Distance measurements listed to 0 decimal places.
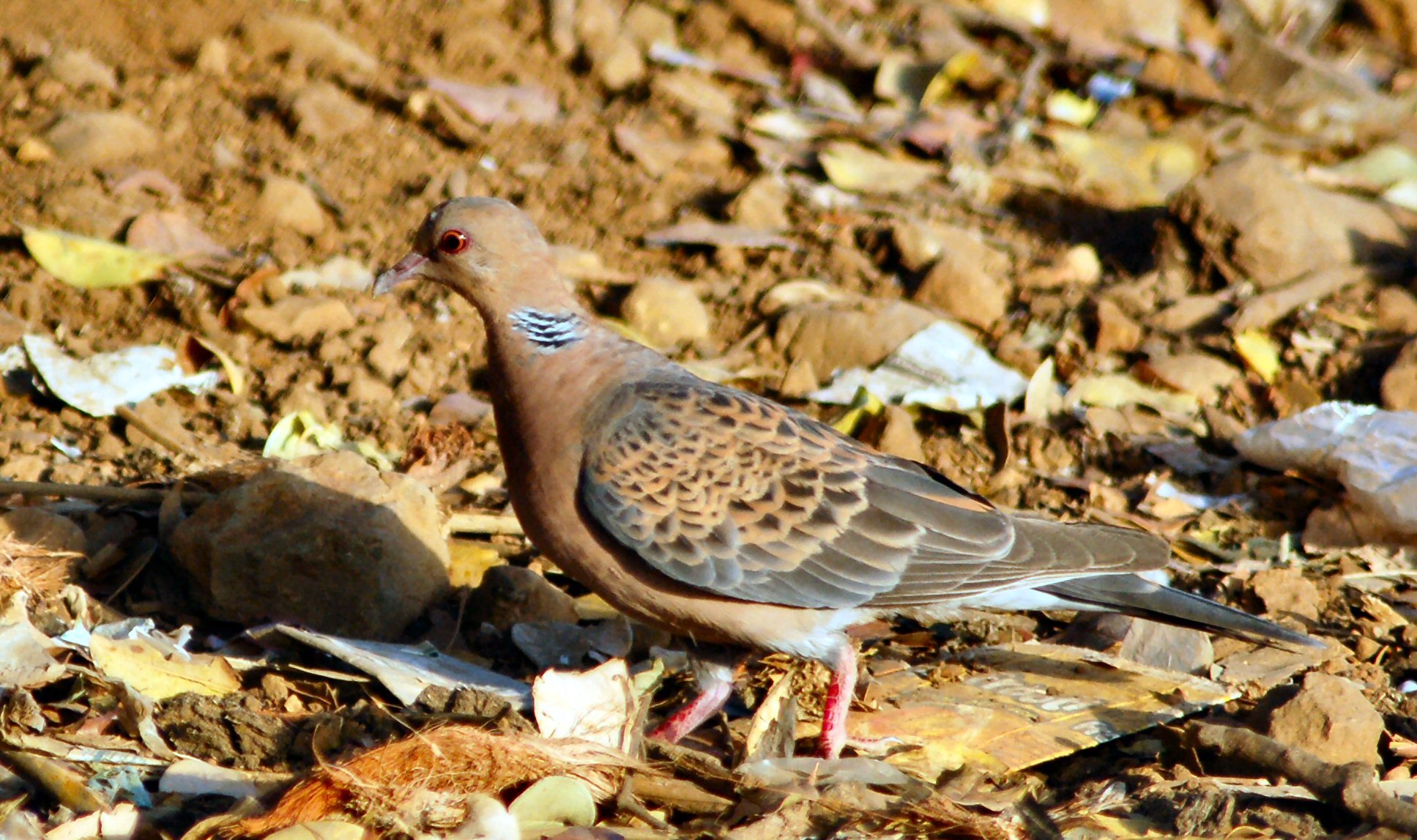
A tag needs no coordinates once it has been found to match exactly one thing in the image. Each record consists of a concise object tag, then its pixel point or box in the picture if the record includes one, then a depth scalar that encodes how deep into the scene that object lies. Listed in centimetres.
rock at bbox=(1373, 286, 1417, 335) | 1354
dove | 884
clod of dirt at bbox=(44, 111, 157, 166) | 1370
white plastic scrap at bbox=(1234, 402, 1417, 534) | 1085
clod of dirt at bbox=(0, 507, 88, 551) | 970
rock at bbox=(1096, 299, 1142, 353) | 1348
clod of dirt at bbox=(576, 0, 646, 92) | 1652
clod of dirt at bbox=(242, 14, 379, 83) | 1555
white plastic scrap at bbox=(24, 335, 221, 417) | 1148
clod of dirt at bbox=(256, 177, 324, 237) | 1373
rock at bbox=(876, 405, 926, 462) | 1189
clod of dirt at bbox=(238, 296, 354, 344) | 1255
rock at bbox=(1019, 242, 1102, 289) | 1442
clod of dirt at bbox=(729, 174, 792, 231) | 1469
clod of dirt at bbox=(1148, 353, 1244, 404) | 1311
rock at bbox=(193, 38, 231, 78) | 1517
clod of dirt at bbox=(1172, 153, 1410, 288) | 1398
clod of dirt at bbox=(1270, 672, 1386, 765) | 836
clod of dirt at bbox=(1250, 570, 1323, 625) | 1034
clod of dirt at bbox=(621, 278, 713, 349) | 1325
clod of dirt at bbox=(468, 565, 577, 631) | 1015
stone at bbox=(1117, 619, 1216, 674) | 990
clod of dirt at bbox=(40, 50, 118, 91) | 1443
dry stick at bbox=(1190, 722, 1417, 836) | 755
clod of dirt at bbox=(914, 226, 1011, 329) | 1382
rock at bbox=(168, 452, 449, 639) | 966
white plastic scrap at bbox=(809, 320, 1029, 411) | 1254
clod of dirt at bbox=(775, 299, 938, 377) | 1309
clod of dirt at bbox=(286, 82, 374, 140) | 1466
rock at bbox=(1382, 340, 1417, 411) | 1237
